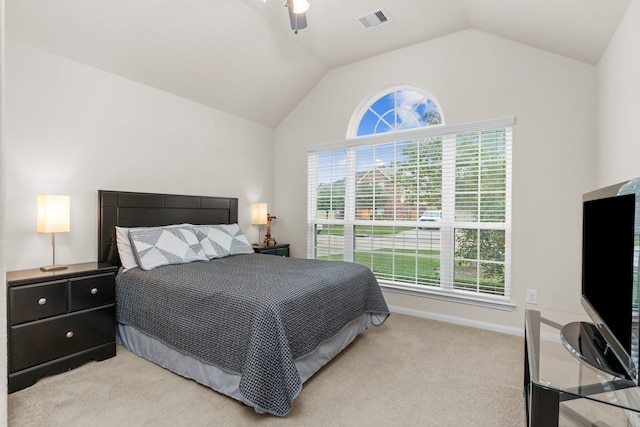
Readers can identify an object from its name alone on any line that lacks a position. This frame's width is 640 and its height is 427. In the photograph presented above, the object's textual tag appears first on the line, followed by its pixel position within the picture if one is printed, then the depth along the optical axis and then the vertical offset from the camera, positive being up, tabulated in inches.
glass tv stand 42.1 -24.5
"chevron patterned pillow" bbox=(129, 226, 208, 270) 106.0 -12.4
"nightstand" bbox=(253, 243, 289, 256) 161.2 -19.5
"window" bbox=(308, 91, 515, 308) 125.2 +4.2
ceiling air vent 119.5 +74.4
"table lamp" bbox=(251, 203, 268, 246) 170.4 -1.2
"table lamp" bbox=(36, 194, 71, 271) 93.6 -1.4
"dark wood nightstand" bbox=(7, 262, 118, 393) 81.0 -30.2
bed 69.6 -25.8
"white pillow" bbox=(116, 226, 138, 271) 107.1 -13.3
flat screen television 40.8 -10.7
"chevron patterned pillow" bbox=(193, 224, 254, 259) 129.0 -12.2
